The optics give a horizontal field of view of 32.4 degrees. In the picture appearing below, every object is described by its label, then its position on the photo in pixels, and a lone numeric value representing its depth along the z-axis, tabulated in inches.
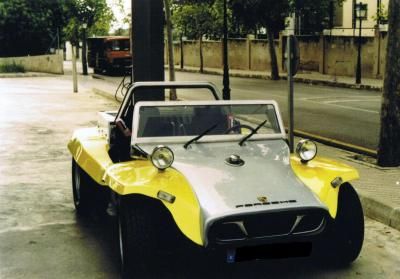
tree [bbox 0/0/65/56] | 1819.6
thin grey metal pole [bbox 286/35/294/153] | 333.1
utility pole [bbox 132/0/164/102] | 532.4
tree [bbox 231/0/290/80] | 1299.2
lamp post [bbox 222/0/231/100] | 784.9
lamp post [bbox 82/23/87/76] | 1684.3
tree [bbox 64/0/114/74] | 1704.0
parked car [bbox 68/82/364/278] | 191.2
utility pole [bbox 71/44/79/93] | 1059.5
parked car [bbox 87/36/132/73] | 1684.3
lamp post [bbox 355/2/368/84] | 1149.1
